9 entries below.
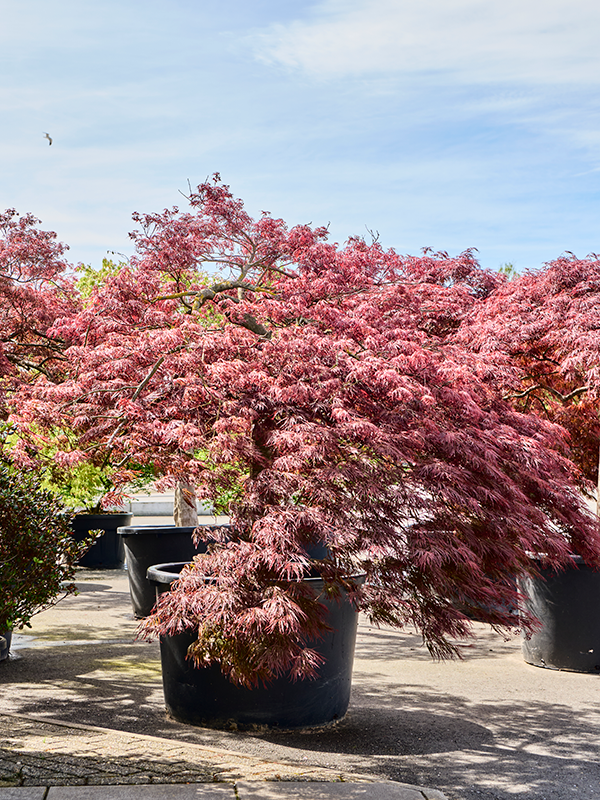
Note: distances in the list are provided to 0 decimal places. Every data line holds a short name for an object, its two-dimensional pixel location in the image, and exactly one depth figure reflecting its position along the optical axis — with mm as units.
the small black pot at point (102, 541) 13250
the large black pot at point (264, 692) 4922
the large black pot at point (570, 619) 6852
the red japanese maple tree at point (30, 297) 8422
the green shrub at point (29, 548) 5266
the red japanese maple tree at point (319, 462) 4461
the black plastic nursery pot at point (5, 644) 6742
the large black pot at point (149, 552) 8969
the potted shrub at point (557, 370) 6844
